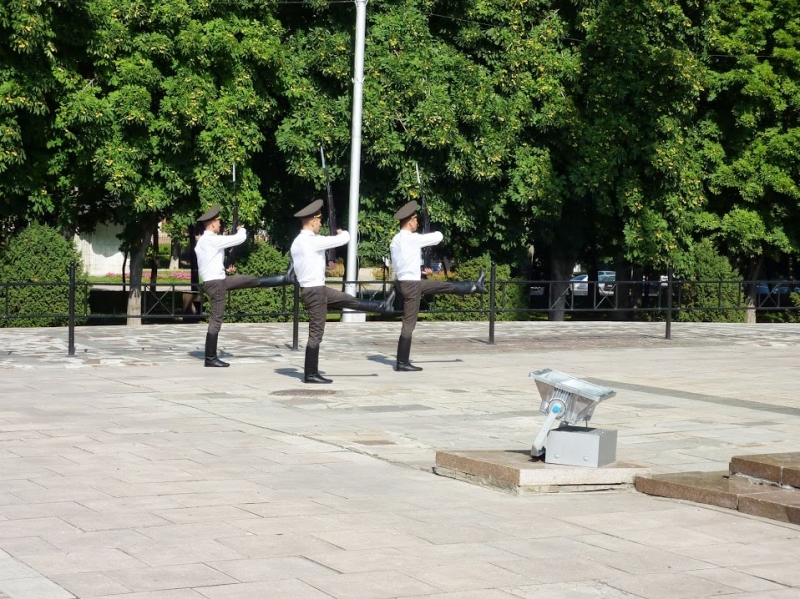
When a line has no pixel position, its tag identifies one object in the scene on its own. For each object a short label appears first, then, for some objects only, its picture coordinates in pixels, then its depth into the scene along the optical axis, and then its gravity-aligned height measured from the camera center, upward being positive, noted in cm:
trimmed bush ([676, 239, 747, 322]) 2628 +18
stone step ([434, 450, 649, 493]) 791 -116
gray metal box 809 -99
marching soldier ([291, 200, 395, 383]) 1355 +10
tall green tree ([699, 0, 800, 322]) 3027 +418
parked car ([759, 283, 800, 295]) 2508 +20
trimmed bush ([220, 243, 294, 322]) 2512 -16
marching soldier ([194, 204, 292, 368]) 1517 +13
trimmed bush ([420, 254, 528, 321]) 2662 -21
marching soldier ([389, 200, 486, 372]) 1495 +24
